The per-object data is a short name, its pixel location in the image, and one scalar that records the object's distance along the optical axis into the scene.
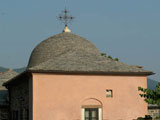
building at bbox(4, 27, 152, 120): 24.03
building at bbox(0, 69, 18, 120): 34.34
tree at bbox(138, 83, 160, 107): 21.25
